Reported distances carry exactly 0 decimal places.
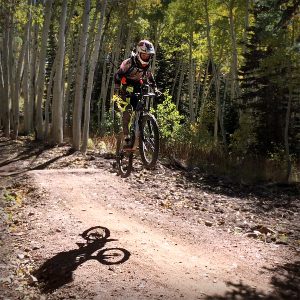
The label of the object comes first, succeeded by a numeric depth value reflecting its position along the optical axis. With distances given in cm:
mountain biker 718
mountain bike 749
